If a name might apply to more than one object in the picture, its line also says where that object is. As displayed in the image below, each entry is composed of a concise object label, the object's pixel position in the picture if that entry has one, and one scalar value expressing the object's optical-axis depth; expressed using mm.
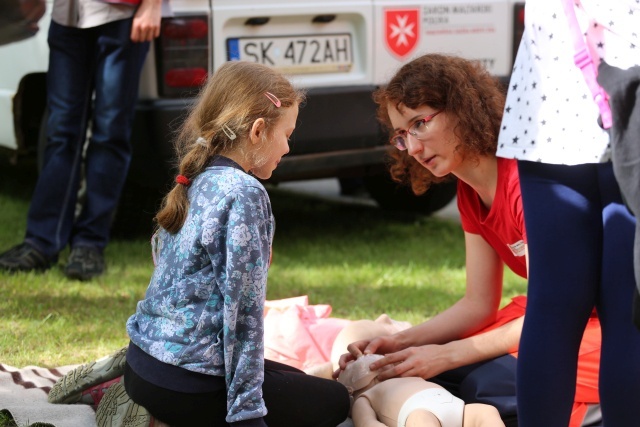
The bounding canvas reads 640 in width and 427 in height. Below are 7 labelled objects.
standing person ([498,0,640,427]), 4230
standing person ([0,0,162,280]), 8086
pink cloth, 6541
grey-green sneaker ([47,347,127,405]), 5699
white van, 8550
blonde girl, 4691
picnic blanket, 5463
